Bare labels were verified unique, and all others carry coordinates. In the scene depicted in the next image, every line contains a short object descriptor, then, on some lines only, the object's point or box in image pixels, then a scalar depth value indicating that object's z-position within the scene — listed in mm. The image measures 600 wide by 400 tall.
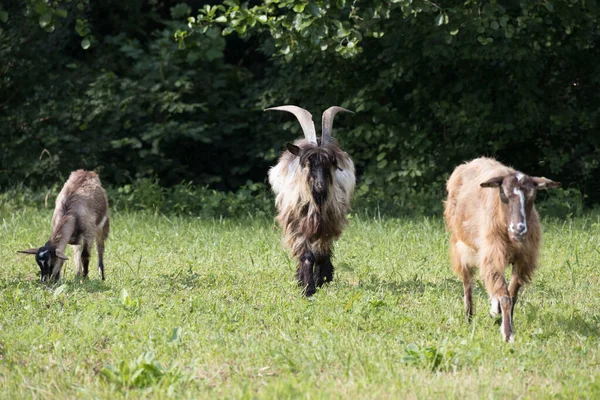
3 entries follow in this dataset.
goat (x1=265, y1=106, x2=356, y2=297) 17328
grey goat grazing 17828
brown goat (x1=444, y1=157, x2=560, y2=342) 13461
